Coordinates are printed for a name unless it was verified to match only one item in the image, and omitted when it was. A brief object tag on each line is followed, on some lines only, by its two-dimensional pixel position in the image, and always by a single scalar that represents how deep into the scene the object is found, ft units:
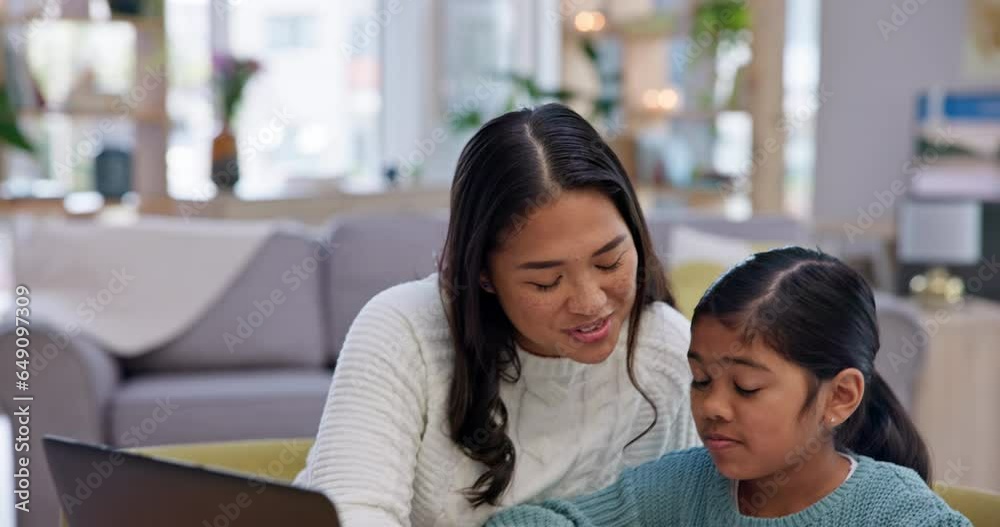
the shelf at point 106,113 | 14.74
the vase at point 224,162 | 15.71
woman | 4.20
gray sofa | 9.50
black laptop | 2.90
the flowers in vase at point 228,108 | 15.72
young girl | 4.02
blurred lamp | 13.03
